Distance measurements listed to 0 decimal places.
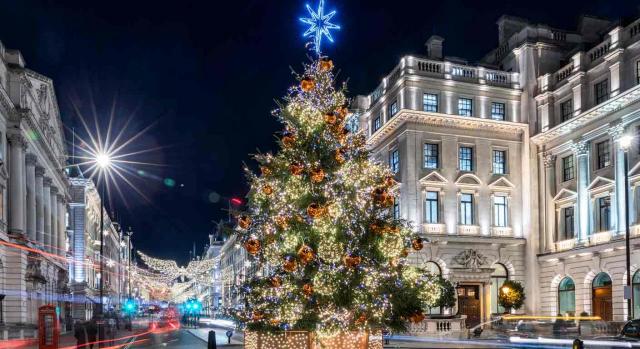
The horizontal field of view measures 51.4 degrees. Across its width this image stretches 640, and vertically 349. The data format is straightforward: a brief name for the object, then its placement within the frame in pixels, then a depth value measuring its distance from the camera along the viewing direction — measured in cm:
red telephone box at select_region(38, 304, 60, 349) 2691
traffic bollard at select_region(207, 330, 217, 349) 1582
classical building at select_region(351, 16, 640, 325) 4319
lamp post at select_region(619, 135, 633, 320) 2912
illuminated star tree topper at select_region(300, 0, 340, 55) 1880
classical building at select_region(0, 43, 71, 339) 4319
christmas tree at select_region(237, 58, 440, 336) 1705
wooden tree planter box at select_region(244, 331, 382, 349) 1744
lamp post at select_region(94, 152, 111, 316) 2884
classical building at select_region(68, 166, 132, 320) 7956
